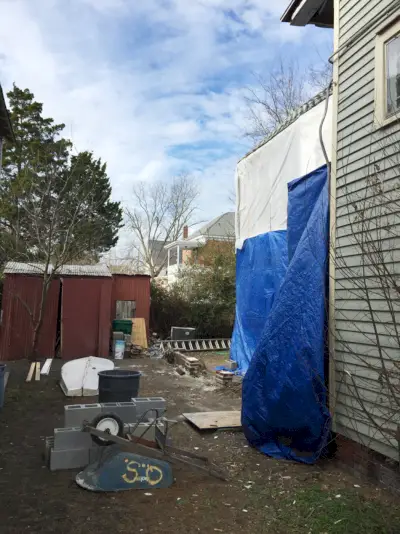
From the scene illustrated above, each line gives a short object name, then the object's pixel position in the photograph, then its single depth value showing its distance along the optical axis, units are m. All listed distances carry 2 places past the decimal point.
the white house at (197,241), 24.12
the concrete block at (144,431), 4.89
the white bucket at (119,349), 13.08
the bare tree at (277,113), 20.48
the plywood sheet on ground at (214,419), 6.29
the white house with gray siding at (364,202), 4.21
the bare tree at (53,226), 11.52
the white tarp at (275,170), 6.75
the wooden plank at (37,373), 9.85
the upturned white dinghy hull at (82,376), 8.41
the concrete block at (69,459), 4.71
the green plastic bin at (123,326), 14.09
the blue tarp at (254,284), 8.58
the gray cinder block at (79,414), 5.02
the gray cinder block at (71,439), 4.70
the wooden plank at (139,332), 14.52
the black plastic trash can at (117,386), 5.84
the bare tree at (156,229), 37.47
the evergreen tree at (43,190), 14.39
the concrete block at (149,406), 5.38
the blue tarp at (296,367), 4.91
